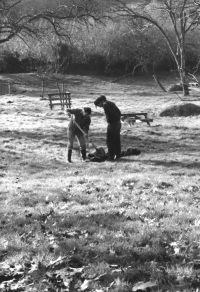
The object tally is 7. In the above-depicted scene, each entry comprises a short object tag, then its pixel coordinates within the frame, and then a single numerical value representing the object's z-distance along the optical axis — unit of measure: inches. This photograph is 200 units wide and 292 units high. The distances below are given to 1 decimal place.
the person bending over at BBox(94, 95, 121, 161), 552.6
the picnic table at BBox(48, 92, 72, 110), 1167.8
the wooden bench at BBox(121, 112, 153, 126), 879.5
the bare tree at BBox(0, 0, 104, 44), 880.9
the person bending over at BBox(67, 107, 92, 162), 570.9
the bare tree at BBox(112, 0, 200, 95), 1464.8
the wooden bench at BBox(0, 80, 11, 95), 1826.3
